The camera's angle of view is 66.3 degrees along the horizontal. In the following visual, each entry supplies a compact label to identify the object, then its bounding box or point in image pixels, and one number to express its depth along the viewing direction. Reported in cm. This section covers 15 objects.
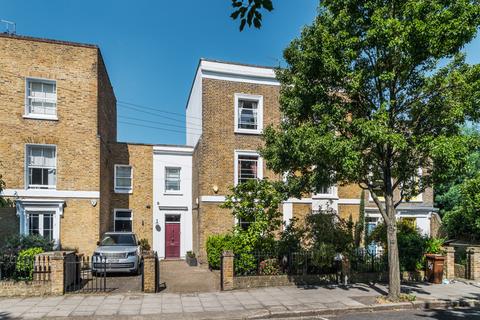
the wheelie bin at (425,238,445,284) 1433
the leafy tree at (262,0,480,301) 991
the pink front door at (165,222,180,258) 2203
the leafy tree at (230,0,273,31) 490
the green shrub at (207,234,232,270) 1619
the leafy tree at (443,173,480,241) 1366
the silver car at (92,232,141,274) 1492
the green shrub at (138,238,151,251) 2111
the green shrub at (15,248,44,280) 1176
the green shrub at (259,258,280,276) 1319
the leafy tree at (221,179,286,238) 1379
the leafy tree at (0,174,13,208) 1566
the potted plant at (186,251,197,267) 1900
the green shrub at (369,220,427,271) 1488
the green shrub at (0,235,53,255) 1371
